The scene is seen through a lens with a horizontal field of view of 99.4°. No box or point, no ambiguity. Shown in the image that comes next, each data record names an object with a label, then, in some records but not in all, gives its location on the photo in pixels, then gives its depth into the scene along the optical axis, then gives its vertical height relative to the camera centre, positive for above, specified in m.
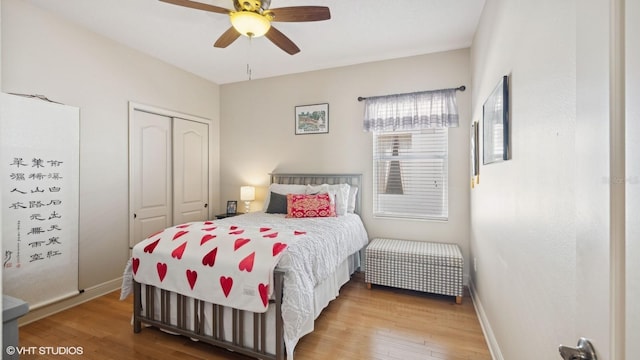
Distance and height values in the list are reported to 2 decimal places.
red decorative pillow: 3.19 -0.31
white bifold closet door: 3.39 +0.12
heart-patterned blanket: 1.79 -0.58
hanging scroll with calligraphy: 2.24 -0.15
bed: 1.77 -0.77
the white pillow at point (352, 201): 3.53 -0.28
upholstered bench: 2.76 -0.93
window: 3.29 +0.36
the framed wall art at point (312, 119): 3.85 +0.88
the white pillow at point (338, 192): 3.35 -0.15
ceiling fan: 1.98 +1.26
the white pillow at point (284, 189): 3.59 -0.12
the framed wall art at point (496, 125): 1.62 +0.37
